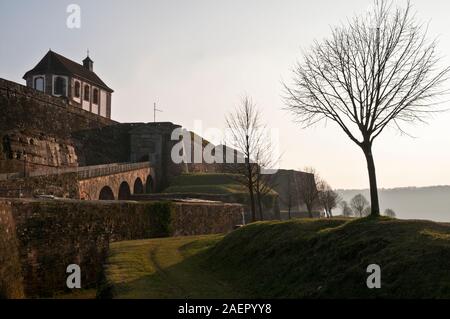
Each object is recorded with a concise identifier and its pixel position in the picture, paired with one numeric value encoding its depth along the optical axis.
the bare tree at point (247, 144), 28.75
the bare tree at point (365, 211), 94.82
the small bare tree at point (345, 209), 114.39
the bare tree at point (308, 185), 61.84
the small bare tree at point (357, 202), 103.69
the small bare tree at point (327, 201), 67.06
